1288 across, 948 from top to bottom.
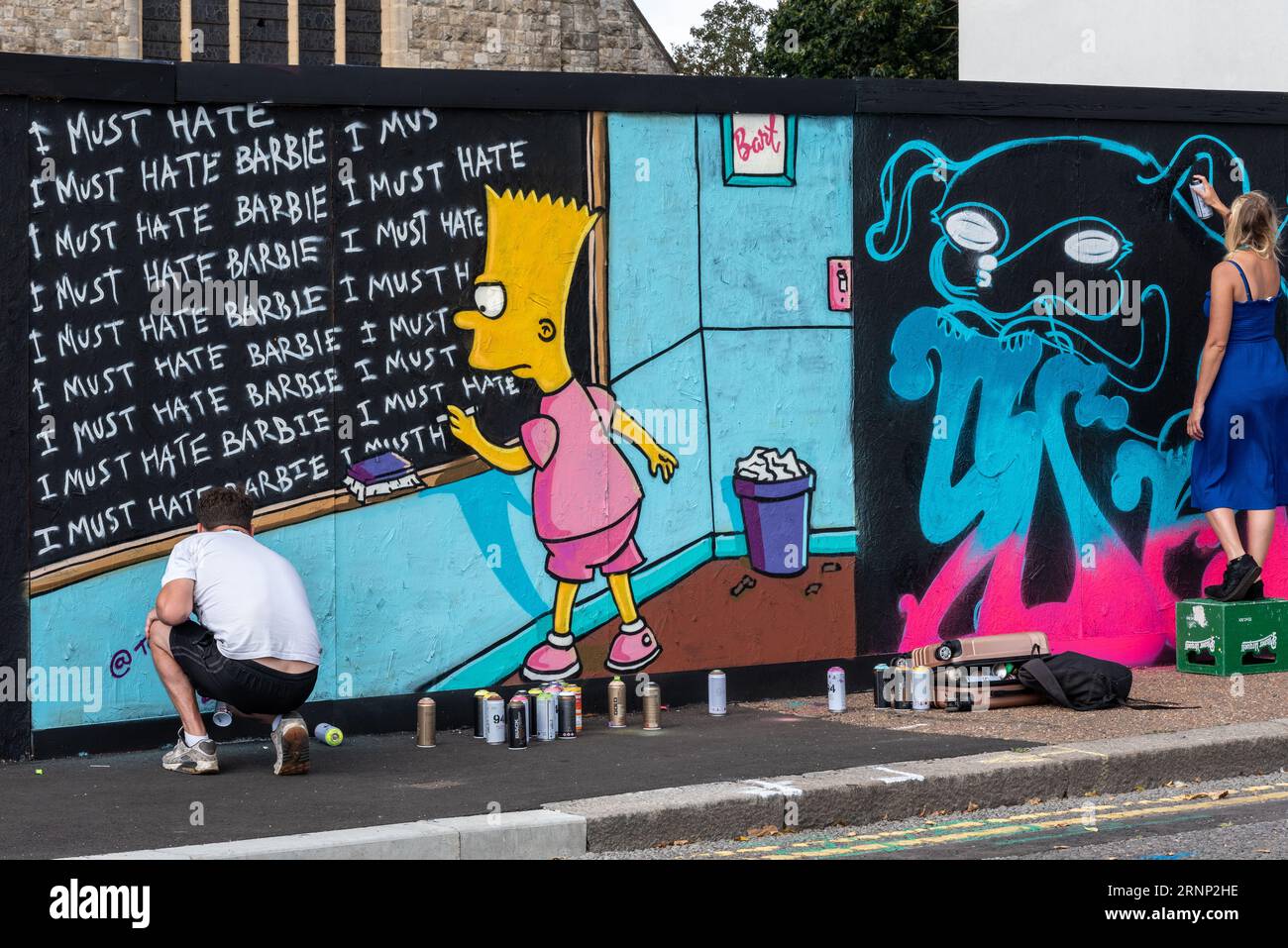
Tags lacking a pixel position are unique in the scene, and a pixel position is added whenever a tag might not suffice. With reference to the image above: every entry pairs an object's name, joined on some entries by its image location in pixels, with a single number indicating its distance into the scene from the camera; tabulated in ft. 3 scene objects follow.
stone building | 91.09
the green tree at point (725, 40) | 200.85
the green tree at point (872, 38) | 117.29
